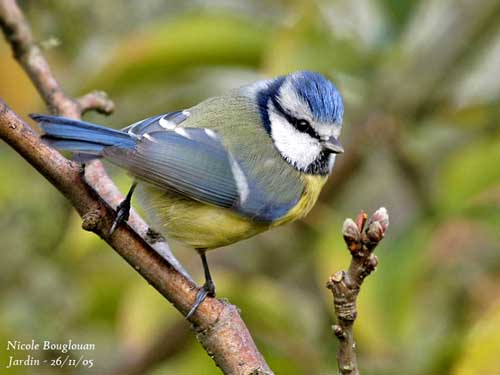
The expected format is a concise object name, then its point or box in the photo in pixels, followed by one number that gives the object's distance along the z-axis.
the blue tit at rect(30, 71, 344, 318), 2.32
